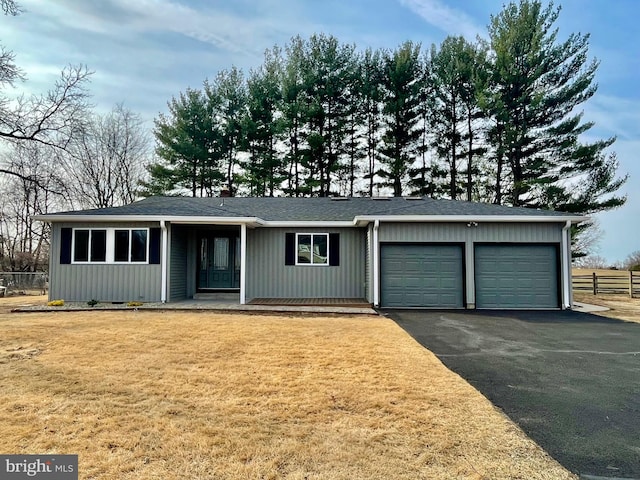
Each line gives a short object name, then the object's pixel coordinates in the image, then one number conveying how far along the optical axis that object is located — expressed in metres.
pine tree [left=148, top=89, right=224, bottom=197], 22.14
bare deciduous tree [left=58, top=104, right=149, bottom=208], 25.83
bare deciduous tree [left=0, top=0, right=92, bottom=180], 15.29
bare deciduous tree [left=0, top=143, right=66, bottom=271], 21.75
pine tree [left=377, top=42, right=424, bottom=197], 21.02
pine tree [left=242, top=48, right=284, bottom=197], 21.67
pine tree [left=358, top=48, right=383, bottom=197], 21.33
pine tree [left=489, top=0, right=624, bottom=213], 18.67
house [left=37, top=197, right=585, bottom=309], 10.80
